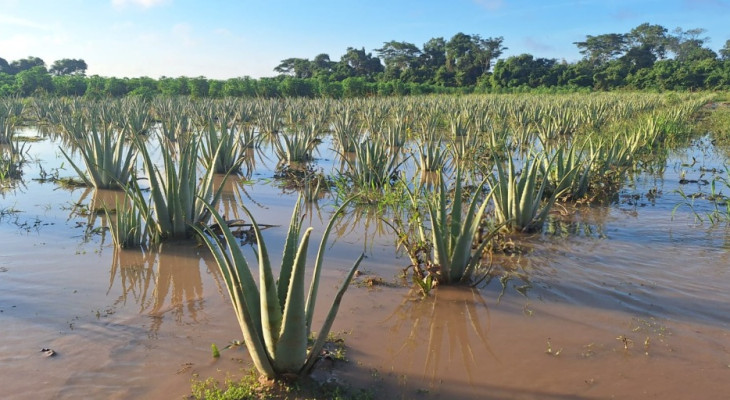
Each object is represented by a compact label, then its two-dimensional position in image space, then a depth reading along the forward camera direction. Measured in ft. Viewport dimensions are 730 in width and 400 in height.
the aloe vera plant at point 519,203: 15.19
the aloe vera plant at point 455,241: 11.10
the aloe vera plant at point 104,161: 19.67
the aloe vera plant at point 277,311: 6.92
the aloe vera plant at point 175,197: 13.73
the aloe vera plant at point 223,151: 23.93
